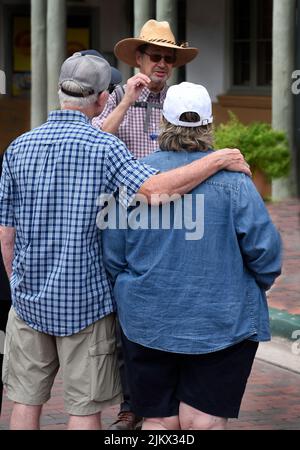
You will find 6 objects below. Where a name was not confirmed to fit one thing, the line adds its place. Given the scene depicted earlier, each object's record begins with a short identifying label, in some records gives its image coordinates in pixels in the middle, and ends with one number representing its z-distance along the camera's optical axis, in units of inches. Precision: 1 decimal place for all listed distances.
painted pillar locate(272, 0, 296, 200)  544.4
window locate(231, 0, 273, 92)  704.4
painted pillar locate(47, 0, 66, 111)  681.0
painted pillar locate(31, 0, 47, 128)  710.5
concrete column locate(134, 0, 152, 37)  631.8
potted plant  539.8
